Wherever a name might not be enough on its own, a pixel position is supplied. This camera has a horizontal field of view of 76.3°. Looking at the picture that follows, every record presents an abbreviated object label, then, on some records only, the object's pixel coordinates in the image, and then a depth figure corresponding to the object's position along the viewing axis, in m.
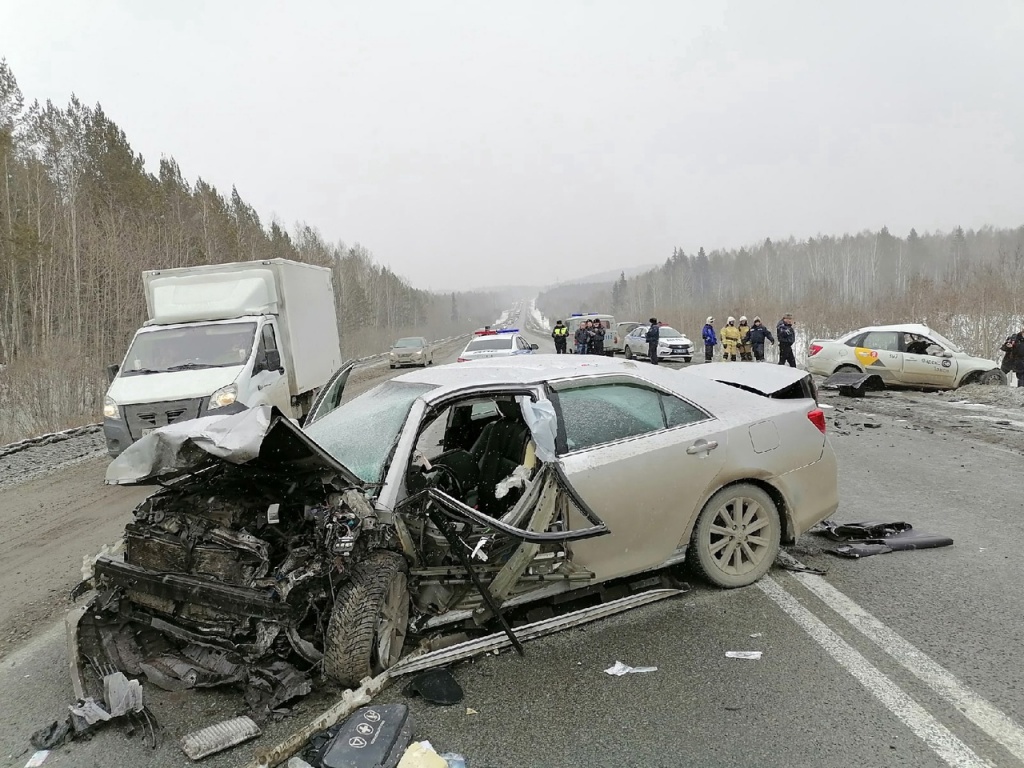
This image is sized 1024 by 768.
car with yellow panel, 14.29
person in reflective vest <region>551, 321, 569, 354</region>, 26.22
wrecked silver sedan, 3.07
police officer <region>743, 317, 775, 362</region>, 19.92
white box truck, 8.77
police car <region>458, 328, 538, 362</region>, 17.83
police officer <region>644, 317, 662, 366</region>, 22.89
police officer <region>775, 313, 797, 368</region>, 18.78
